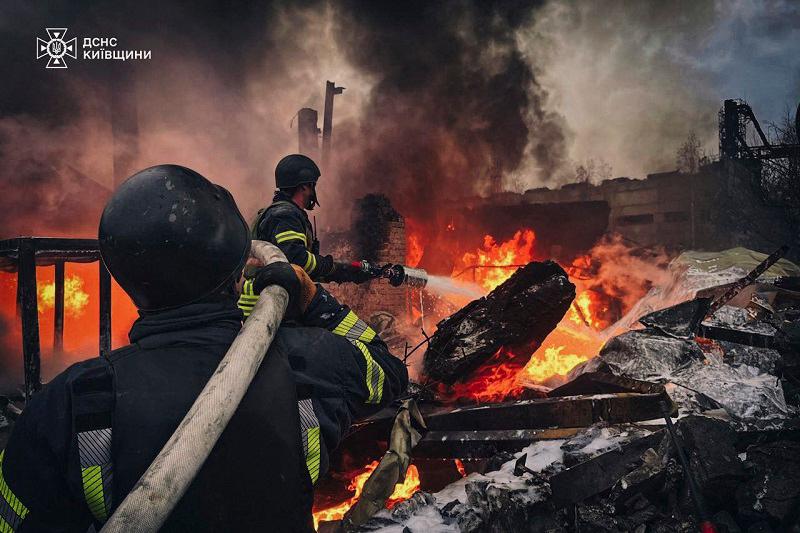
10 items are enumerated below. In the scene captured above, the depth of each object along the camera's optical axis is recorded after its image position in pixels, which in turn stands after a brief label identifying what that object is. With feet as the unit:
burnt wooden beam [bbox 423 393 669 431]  12.21
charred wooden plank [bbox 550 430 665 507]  9.30
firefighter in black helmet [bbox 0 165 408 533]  3.33
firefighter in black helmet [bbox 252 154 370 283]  12.11
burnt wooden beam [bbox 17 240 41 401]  13.11
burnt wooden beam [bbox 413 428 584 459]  11.80
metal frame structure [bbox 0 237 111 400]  13.14
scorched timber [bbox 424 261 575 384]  14.75
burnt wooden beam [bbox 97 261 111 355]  15.65
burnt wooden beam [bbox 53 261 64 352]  21.16
